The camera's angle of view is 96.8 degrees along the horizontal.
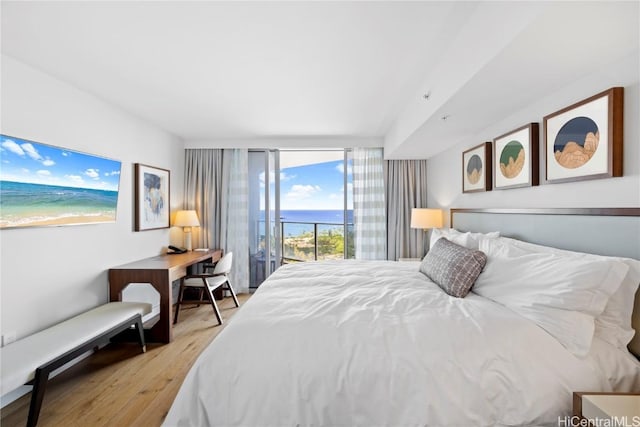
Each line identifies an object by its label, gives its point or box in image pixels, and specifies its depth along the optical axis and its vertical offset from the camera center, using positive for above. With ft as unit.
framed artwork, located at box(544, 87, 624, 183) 4.82 +1.46
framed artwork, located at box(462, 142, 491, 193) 8.92 +1.57
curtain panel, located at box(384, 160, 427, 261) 14.51 +0.72
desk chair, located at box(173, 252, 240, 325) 10.87 -2.62
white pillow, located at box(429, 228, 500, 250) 7.64 -0.67
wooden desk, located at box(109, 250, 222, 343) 9.44 -2.32
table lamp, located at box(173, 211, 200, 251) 13.20 -0.29
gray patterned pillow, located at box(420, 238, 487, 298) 6.29 -1.26
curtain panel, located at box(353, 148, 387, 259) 14.58 +0.46
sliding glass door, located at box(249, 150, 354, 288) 15.06 +0.42
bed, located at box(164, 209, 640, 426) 3.83 -2.20
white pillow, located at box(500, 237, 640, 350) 4.26 -1.53
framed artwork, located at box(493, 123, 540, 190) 6.82 +1.50
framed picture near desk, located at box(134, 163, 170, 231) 10.91 +0.72
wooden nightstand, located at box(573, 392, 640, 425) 3.29 -2.31
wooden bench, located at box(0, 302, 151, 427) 5.48 -2.91
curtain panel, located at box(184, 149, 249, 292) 14.67 +0.98
